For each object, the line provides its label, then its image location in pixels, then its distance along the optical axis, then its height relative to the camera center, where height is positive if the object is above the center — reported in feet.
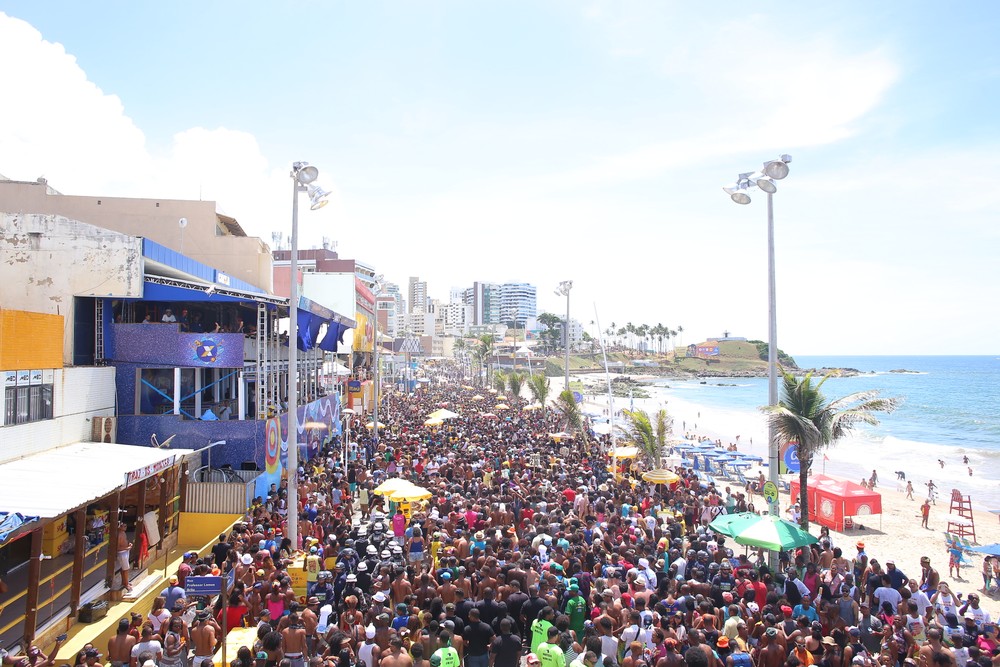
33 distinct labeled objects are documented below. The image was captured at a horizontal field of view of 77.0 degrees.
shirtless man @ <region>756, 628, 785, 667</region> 24.50 -11.86
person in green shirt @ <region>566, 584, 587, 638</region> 29.19 -12.31
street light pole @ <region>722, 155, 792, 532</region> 41.32 +8.31
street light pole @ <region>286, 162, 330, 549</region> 43.04 +3.71
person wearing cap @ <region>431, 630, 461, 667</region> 23.47 -11.48
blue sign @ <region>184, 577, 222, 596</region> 26.76 -10.14
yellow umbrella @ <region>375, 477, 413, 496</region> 47.37 -10.65
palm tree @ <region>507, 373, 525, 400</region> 174.19 -9.93
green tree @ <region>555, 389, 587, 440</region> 98.97 -10.15
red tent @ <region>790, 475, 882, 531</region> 59.31 -14.56
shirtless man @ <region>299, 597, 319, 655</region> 26.74 -11.85
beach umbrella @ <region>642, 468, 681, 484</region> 58.90 -12.10
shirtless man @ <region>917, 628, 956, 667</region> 23.32 -11.13
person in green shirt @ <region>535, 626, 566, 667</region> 23.67 -11.53
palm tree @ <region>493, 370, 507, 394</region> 184.24 -9.66
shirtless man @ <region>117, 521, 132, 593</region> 36.24 -11.95
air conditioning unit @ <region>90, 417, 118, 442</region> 47.93 -6.34
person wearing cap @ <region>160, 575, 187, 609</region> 30.76 -12.19
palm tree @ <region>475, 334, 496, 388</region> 269.64 -0.93
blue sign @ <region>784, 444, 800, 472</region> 43.68 -7.56
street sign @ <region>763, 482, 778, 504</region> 40.91 -9.24
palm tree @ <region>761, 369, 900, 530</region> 42.39 -4.64
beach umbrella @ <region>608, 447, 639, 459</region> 69.92 -11.78
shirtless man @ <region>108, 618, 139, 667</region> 24.72 -11.84
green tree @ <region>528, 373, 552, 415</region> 134.32 -8.49
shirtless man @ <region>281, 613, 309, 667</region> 24.81 -11.76
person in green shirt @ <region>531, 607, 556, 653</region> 25.75 -11.59
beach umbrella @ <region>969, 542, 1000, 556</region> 42.70 -13.69
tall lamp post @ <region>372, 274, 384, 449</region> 109.49 +11.83
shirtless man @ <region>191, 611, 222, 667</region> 25.62 -11.90
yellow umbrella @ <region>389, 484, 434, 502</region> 46.75 -10.96
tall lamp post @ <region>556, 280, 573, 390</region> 108.37 +10.48
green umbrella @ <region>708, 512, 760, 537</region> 38.32 -10.85
